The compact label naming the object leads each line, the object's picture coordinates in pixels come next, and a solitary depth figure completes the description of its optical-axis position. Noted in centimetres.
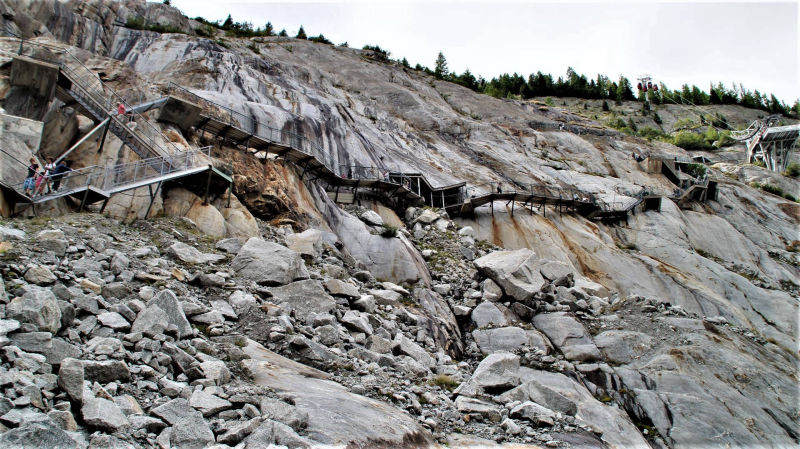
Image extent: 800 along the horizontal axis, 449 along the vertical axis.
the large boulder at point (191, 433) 607
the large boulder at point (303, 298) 1288
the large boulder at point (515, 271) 2032
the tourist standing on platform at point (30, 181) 1423
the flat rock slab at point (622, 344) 1716
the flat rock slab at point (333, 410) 735
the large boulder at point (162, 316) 873
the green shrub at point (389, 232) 2278
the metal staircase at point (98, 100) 1833
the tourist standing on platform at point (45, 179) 1455
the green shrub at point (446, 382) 1198
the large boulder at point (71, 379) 622
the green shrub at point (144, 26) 4509
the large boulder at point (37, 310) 748
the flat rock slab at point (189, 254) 1355
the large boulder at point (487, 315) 1853
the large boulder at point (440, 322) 1627
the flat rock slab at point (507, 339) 1725
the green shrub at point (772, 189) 5437
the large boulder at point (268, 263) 1388
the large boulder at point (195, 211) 1777
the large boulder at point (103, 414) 590
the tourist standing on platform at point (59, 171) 1531
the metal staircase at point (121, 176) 1475
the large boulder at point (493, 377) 1190
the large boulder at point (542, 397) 1172
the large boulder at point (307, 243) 1739
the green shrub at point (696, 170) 5302
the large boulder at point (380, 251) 2100
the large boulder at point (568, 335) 1739
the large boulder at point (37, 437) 495
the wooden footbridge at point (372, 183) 2344
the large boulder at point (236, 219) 1855
